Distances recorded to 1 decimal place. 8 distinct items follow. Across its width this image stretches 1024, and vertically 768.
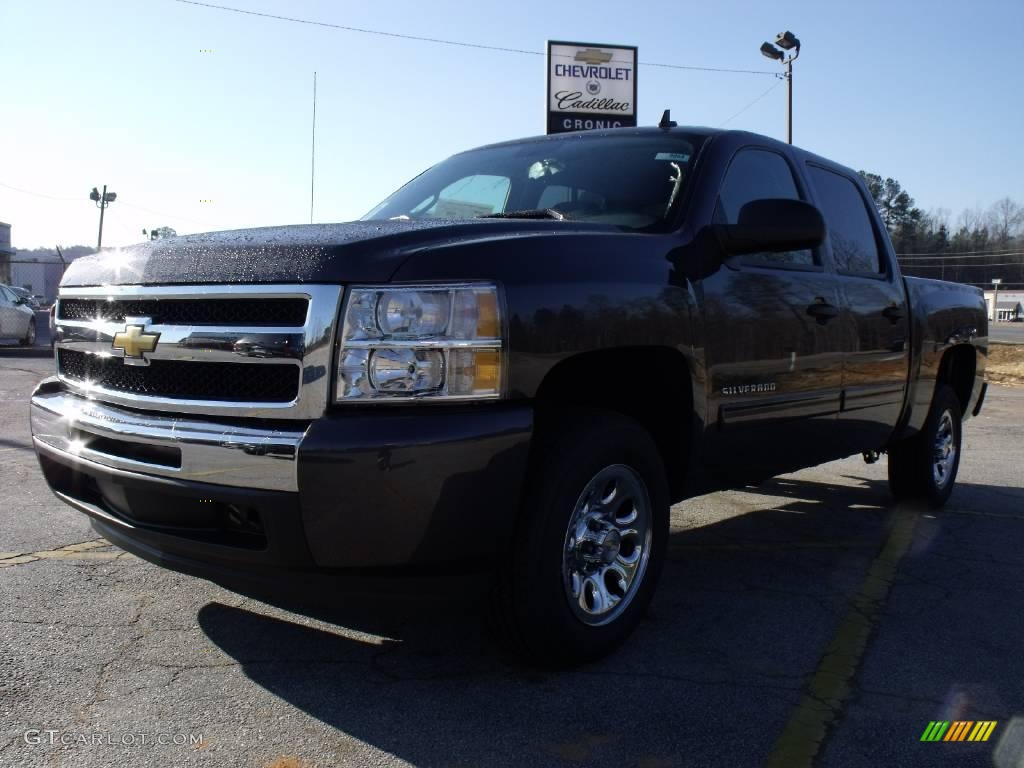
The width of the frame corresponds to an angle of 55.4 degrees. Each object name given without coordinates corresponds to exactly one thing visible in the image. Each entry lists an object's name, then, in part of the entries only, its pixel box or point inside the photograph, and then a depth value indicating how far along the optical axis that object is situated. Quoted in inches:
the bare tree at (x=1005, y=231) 4119.1
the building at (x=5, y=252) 2795.3
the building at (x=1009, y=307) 3398.6
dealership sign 789.9
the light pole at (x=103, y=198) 2244.1
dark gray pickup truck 102.9
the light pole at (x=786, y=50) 885.8
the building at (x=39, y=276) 3196.4
